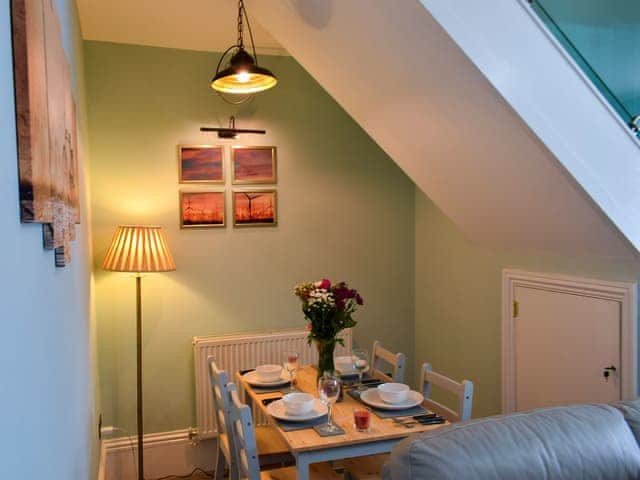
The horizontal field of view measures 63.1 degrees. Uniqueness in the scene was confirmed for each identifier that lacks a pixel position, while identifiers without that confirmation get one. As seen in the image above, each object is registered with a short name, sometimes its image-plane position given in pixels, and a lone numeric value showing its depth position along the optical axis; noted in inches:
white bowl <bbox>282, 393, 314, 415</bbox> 86.9
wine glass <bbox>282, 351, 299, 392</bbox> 107.5
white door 97.7
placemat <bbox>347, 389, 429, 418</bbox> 89.0
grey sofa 53.2
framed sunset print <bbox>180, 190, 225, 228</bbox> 137.5
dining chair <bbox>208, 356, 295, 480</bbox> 98.3
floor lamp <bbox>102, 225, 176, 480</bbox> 119.6
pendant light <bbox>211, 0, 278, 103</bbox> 97.5
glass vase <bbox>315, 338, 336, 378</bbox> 100.3
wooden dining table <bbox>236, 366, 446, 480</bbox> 78.1
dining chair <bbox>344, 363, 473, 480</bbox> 89.1
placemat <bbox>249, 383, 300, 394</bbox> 103.0
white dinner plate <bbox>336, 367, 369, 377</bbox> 110.6
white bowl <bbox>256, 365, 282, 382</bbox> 107.0
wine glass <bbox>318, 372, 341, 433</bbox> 85.3
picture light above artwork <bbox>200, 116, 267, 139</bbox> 138.4
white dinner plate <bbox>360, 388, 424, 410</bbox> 90.7
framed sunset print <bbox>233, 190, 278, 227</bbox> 142.3
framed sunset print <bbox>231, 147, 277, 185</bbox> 141.9
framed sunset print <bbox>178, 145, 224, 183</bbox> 137.3
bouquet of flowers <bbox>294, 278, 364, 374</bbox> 97.2
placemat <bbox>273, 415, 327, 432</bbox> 83.9
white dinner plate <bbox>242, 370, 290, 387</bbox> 104.9
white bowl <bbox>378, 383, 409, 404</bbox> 92.2
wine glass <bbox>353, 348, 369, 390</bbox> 105.3
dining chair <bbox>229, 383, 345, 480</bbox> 81.4
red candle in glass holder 81.8
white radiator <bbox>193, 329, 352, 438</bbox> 135.5
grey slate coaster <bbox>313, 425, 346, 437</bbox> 80.7
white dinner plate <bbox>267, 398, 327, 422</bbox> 85.2
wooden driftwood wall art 31.8
